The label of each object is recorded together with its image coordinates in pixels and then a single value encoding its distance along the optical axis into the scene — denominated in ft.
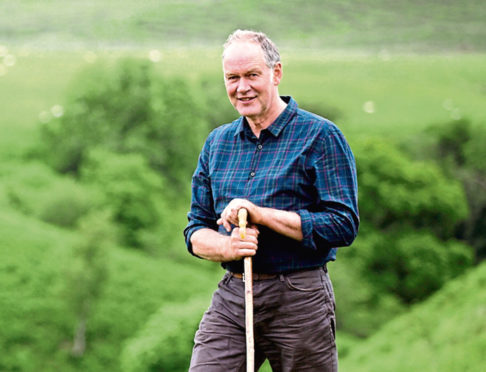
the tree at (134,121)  181.98
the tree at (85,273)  145.79
